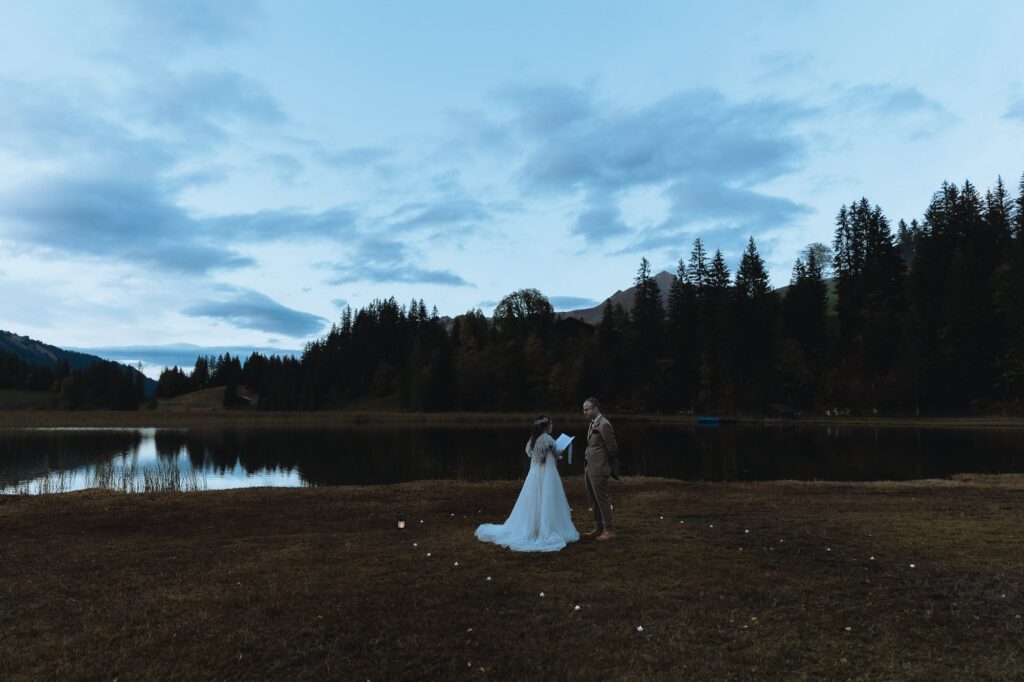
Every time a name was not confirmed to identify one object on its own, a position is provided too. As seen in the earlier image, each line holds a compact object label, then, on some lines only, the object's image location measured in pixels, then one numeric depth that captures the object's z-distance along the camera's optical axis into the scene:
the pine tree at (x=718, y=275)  99.19
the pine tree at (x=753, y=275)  93.94
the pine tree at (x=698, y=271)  103.00
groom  10.90
